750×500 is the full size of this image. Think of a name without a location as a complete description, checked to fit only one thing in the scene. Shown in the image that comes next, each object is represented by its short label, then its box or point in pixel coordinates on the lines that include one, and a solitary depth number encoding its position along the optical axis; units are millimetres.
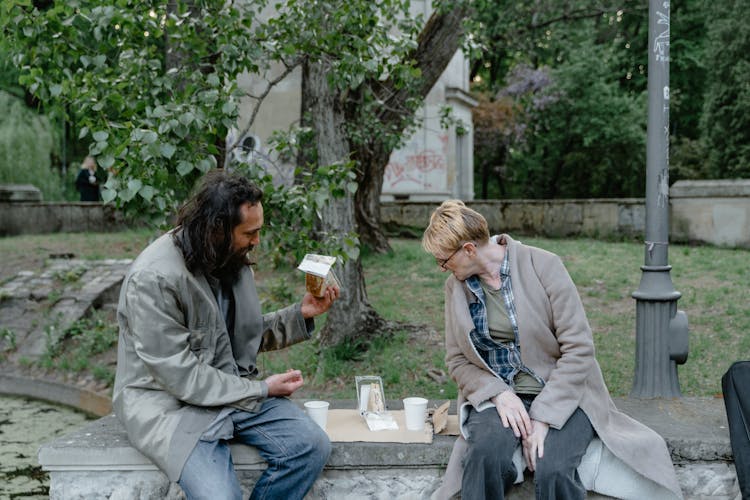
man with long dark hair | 3002
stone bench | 3361
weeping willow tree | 19359
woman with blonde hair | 3152
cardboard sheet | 3527
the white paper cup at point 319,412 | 3586
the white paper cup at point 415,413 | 3617
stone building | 18406
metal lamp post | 4297
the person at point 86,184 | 17125
